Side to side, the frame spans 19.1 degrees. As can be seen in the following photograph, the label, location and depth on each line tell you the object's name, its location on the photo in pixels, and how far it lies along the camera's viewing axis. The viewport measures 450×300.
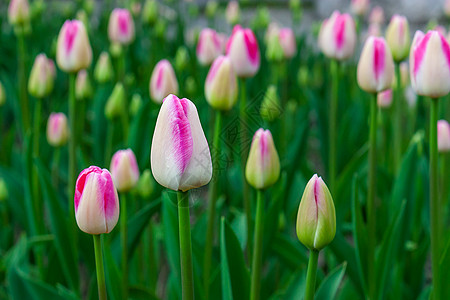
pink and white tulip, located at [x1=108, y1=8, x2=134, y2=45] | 1.73
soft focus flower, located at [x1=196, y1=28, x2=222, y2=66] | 1.62
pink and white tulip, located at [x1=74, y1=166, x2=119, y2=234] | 1.06
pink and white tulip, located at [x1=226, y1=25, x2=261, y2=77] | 1.38
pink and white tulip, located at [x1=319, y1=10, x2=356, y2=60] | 1.49
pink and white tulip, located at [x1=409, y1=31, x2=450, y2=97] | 1.16
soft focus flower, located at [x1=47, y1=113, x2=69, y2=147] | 1.53
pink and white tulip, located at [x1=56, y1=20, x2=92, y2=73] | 1.39
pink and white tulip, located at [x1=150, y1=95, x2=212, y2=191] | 1.00
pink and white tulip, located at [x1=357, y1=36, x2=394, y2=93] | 1.27
